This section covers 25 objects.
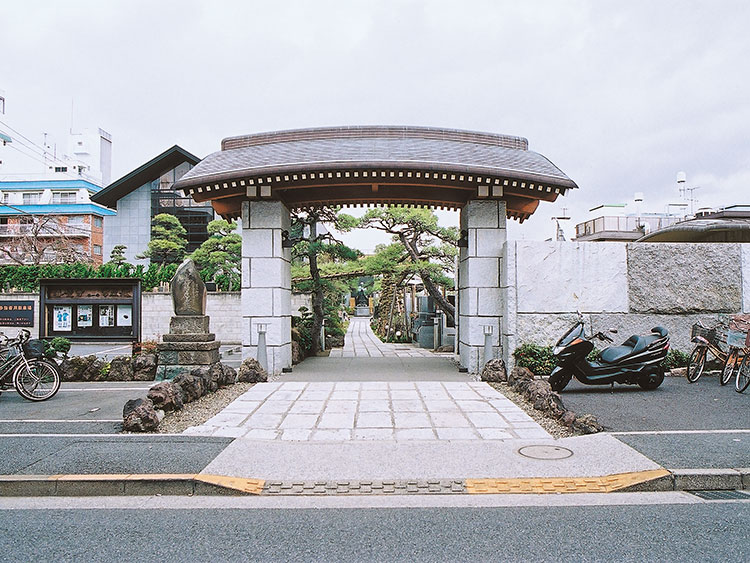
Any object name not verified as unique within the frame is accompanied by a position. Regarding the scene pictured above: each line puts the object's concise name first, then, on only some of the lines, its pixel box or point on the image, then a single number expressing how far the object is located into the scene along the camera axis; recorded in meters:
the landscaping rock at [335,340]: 19.80
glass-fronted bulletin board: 13.05
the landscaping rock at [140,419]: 6.70
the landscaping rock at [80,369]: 11.28
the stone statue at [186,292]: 11.20
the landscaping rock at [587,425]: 6.59
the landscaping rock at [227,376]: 9.79
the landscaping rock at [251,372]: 10.56
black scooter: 9.06
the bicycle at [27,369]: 8.96
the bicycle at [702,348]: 9.98
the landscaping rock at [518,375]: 9.63
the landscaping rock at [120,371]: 11.25
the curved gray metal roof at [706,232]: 14.74
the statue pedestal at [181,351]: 10.97
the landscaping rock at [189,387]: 8.36
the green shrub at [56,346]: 11.47
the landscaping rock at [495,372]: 10.45
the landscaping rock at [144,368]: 11.27
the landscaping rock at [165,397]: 7.59
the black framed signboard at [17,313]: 13.68
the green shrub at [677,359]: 11.11
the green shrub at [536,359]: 10.66
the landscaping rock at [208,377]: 9.02
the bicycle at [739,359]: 9.23
